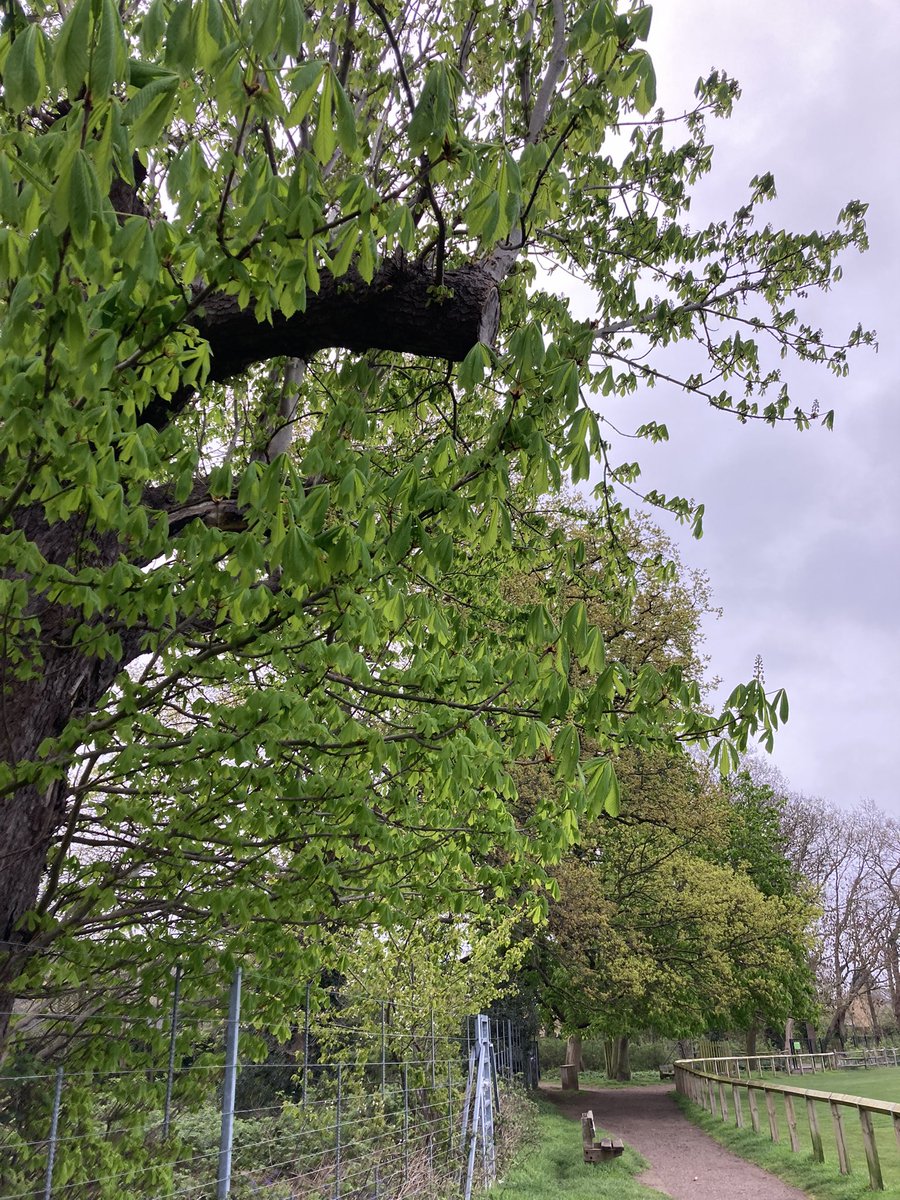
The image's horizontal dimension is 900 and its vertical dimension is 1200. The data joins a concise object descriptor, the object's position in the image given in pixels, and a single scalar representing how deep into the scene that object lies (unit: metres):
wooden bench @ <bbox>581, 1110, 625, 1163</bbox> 11.55
